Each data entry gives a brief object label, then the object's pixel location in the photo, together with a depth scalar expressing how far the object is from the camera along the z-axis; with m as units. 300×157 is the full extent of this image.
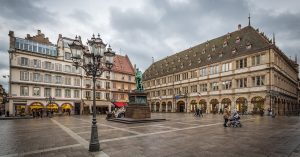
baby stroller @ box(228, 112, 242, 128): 15.56
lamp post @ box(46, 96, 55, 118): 39.50
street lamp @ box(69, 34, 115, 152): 8.09
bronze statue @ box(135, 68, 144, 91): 22.36
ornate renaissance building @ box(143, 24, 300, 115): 33.66
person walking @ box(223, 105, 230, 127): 15.68
